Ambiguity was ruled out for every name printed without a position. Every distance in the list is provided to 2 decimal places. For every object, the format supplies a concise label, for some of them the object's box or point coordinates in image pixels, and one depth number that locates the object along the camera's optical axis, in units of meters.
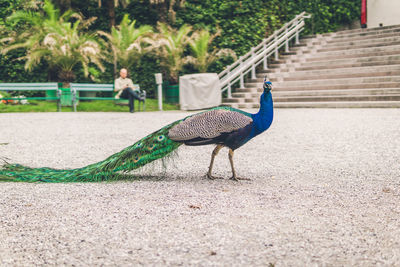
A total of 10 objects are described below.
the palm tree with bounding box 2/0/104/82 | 15.86
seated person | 14.80
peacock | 4.45
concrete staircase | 14.52
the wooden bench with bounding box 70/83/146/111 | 15.23
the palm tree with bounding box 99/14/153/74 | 17.08
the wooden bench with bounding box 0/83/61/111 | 14.88
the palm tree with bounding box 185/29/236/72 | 17.06
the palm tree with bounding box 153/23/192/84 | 16.80
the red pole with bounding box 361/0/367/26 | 21.56
